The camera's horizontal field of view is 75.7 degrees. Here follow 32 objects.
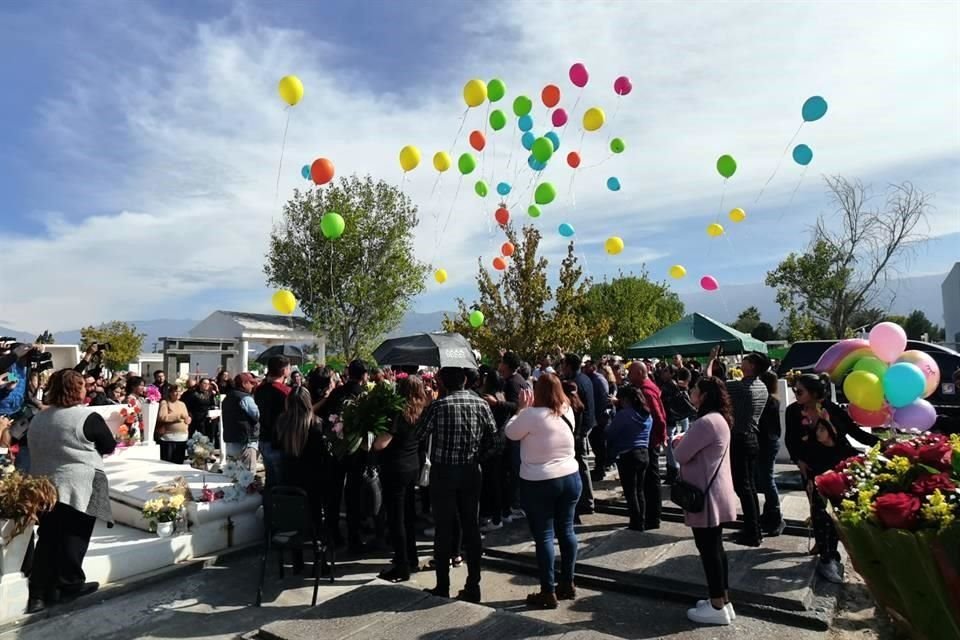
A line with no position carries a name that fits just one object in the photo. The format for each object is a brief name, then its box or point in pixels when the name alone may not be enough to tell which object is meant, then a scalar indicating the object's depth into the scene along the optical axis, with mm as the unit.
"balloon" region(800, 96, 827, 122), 8820
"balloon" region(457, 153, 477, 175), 11462
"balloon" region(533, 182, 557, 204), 11820
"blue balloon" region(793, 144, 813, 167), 9875
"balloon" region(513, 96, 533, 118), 11000
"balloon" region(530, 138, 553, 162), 10820
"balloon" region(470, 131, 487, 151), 11451
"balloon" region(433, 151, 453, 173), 11209
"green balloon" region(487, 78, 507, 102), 10320
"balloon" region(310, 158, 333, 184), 9487
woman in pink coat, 4031
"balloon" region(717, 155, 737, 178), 10578
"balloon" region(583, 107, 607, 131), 10859
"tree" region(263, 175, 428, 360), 29531
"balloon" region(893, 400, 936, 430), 5820
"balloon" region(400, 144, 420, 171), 10320
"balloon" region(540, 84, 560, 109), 10625
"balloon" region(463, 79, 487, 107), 10008
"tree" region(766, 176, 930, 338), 25469
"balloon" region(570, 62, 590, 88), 10430
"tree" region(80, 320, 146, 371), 41766
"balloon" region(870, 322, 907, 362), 6262
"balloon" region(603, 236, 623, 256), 13438
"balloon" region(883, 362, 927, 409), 5488
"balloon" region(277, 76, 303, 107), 8750
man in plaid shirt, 4594
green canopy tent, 13266
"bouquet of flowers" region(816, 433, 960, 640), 1645
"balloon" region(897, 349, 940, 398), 6250
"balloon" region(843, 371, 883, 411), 5656
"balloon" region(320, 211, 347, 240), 10195
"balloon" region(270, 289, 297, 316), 10617
